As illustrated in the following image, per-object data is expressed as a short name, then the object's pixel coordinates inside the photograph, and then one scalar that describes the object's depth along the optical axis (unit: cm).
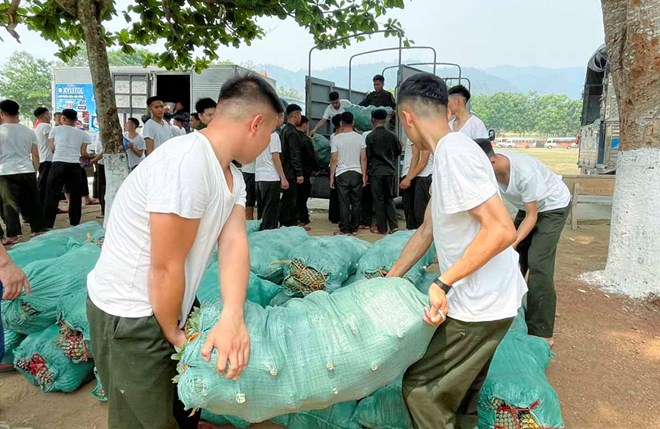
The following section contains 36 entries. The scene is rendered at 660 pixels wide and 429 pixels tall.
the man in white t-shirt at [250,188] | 710
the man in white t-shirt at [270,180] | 631
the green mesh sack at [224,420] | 230
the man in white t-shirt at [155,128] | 649
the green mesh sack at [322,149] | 811
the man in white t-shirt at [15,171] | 585
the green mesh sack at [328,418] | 218
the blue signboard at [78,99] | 1307
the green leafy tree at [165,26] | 465
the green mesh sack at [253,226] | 415
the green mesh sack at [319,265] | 282
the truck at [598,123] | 928
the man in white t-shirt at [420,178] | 597
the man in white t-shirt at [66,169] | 655
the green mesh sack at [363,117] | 796
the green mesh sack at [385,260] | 291
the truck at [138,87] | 1184
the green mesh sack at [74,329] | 252
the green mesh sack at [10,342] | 282
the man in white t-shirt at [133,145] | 714
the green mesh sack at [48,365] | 261
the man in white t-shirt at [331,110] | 816
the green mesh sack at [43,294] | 261
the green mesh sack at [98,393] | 254
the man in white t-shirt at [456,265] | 155
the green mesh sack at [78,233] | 354
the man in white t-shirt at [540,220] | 295
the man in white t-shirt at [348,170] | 691
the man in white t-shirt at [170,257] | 135
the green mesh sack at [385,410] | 210
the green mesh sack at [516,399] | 197
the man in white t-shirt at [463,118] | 400
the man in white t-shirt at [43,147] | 730
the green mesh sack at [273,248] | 304
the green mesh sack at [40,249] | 314
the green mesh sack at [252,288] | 254
